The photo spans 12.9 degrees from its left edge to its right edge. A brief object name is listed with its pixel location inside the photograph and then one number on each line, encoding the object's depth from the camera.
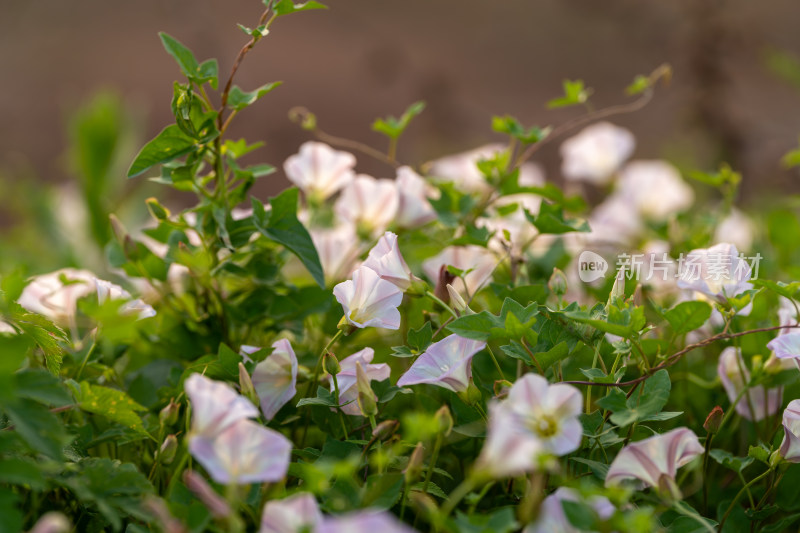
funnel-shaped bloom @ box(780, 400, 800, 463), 1.38
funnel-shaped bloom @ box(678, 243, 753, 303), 1.41
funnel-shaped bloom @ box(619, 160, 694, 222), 2.19
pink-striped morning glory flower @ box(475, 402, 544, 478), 1.30
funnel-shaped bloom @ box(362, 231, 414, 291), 1.41
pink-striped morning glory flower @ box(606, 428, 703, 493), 1.34
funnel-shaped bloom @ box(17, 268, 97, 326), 1.50
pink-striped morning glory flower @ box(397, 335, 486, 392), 1.38
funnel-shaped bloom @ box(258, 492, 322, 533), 1.30
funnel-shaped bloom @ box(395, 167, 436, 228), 1.54
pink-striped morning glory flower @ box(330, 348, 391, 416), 1.40
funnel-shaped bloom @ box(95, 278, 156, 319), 1.42
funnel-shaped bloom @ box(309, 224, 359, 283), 1.56
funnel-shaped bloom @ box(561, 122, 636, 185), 2.20
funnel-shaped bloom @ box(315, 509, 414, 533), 1.28
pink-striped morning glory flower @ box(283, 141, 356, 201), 1.58
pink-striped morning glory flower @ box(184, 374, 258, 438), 1.32
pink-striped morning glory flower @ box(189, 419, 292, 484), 1.32
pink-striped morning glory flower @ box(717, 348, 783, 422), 1.46
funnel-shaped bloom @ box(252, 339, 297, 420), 1.41
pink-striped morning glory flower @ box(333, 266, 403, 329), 1.40
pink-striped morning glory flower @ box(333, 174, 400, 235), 1.56
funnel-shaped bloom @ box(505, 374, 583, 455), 1.34
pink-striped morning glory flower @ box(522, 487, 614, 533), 1.32
